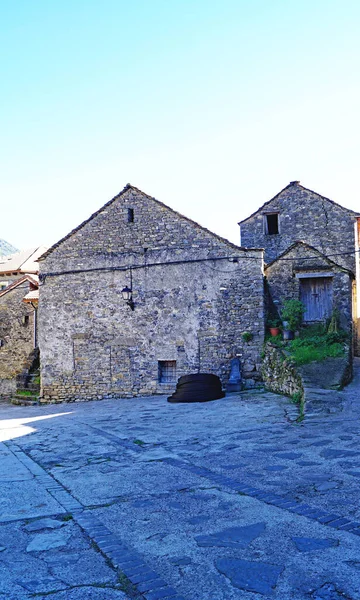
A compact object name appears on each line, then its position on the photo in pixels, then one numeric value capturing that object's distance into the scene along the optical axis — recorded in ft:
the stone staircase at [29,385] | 62.05
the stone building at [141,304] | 53.42
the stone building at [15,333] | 74.90
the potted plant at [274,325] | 52.24
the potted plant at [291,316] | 51.19
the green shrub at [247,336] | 52.37
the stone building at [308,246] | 56.85
